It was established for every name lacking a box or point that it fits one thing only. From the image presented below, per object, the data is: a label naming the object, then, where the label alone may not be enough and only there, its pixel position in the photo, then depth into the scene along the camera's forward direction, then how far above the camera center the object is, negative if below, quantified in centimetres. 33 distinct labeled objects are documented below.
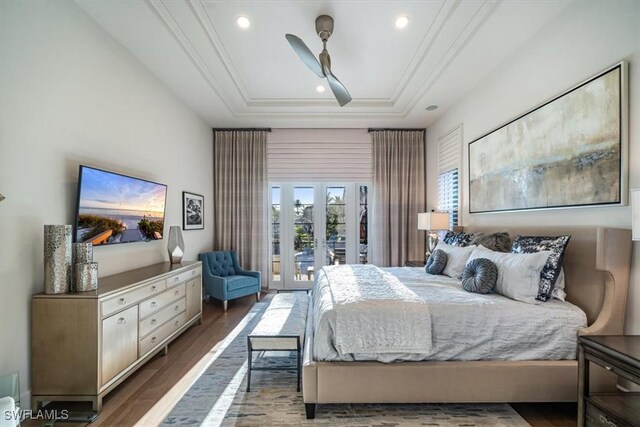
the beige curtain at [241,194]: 515 +39
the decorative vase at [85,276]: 203 -44
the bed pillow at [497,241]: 278 -27
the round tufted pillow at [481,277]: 230 -52
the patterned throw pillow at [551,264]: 210 -38
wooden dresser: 194 -91
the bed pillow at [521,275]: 212 -48
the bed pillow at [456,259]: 295 -49
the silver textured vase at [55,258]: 194 -30
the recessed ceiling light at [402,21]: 257 +180
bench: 225 -97
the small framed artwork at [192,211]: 412 +7
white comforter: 193 -77
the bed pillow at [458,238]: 332 -30
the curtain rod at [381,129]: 518 +158
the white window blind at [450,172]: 411 +67
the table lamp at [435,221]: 404 -9
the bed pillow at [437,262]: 317 -55
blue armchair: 418 -99
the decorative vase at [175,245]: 347 -38
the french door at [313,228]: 541 -25
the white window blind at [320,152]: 523 +118
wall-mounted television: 230 +7
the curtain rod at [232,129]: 520 +160
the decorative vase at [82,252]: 210 -28
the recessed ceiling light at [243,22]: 255 +179
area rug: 192 -142
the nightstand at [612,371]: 140 -90
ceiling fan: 238 +142
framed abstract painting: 193 +53
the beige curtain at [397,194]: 514 +38
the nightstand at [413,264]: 430 -77
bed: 193 -115
